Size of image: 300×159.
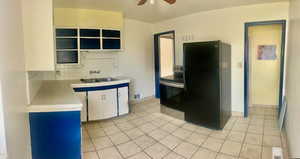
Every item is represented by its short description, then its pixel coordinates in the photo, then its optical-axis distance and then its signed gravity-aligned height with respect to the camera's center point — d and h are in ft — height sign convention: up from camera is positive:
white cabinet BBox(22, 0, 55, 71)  5.28 +1.22
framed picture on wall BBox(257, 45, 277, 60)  13.35 +1.46
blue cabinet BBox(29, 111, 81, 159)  5.66 -2.18
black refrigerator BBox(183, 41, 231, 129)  9.32 -0.70
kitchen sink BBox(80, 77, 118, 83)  11.82 -0.62
